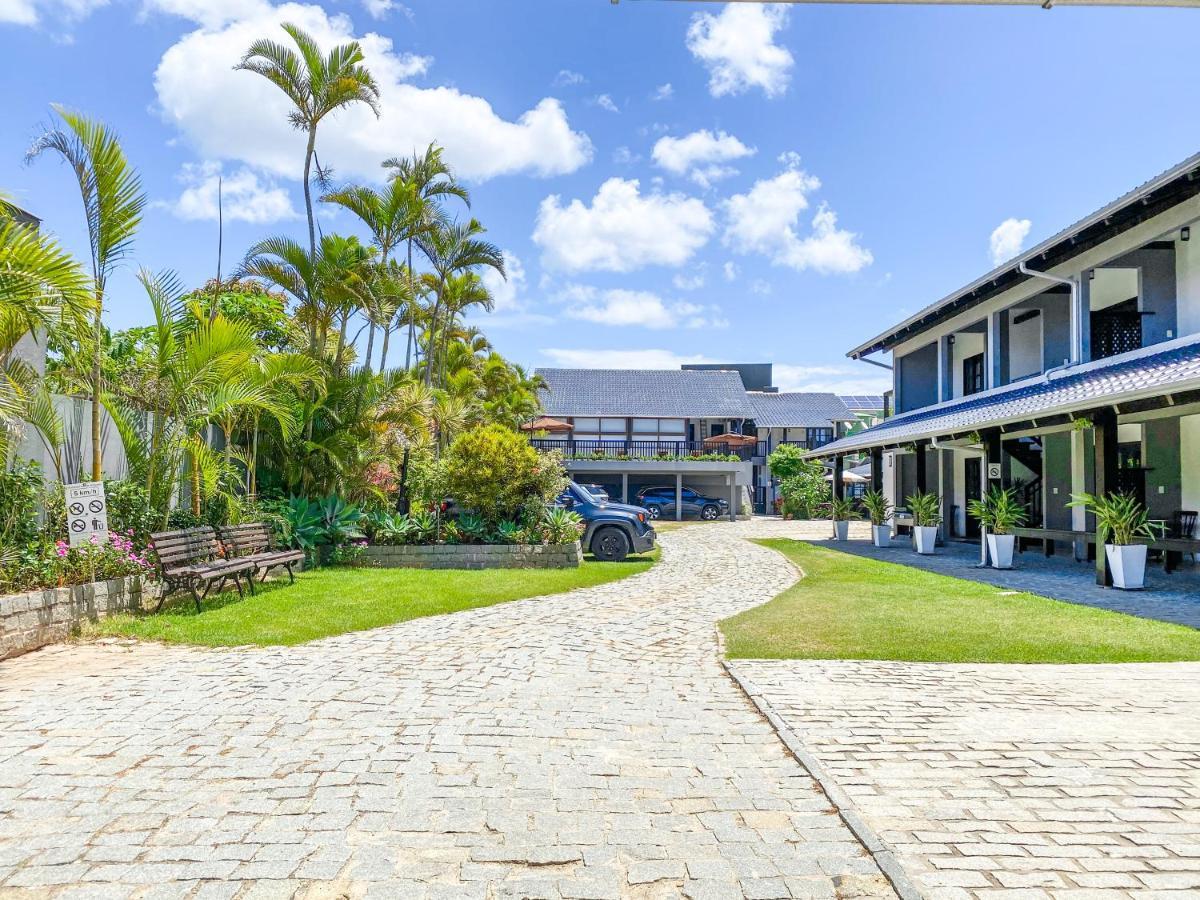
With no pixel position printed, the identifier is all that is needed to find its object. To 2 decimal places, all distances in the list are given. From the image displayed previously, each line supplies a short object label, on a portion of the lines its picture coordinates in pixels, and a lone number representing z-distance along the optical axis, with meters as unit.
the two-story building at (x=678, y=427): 37.19
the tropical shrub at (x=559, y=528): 13.48
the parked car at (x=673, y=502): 37.50
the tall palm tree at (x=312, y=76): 12.83
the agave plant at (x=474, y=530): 13.31
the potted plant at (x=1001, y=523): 12.88
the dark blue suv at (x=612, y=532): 14.74
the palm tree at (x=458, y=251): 19.95
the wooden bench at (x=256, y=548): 9.42
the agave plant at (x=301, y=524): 11.66
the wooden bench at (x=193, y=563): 7.74
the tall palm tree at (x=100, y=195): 7.53
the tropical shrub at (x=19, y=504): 6.77
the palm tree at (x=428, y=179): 16.64
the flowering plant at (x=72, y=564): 6.68
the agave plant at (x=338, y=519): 12.26
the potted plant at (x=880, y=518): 17.94
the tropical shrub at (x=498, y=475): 13.38
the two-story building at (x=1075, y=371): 10.96
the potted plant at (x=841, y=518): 20.81
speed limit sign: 7.10
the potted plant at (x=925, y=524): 15.96
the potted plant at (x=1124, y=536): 10.02
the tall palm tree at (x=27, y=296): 5.48
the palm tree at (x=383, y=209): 14.45
